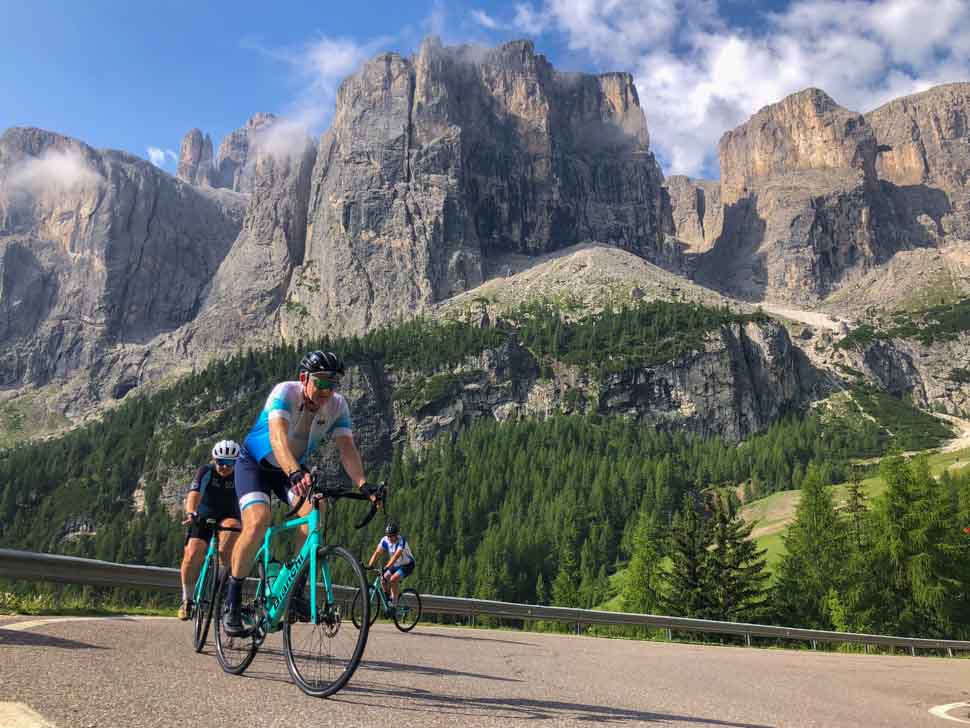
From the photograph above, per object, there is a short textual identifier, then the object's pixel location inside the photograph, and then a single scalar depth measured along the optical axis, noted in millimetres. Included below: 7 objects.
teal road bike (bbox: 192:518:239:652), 7648
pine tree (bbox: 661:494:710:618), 45938
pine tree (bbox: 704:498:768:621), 45156
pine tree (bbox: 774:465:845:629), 49250
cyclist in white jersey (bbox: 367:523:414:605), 15156
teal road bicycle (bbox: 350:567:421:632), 15836
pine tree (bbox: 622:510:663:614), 57812
